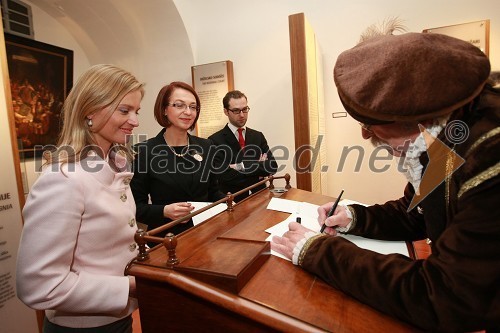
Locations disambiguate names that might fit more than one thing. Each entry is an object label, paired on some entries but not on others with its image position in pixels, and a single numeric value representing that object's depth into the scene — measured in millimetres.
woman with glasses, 2092
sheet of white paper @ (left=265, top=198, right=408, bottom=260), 1154
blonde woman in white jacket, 989
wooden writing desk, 710
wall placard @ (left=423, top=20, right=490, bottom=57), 3785
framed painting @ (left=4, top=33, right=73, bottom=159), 3559
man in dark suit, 3504
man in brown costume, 682
